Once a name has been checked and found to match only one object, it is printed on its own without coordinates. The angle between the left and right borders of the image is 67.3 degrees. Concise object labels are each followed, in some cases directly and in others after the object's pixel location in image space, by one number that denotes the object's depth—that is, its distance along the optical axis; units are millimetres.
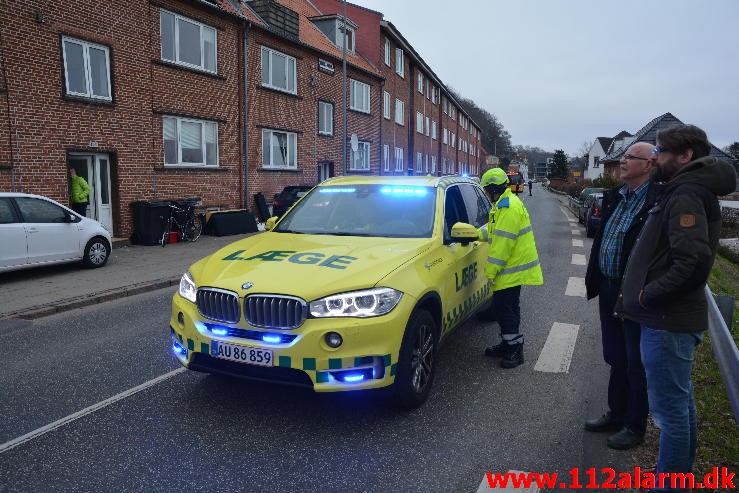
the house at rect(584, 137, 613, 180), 90356
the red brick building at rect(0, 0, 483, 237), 12391
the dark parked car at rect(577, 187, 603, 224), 21472
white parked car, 9242
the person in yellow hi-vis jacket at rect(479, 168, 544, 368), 5004
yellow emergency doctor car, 3629
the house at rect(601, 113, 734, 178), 55425
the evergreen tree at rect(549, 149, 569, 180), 101625
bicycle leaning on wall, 14914
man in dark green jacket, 2664
